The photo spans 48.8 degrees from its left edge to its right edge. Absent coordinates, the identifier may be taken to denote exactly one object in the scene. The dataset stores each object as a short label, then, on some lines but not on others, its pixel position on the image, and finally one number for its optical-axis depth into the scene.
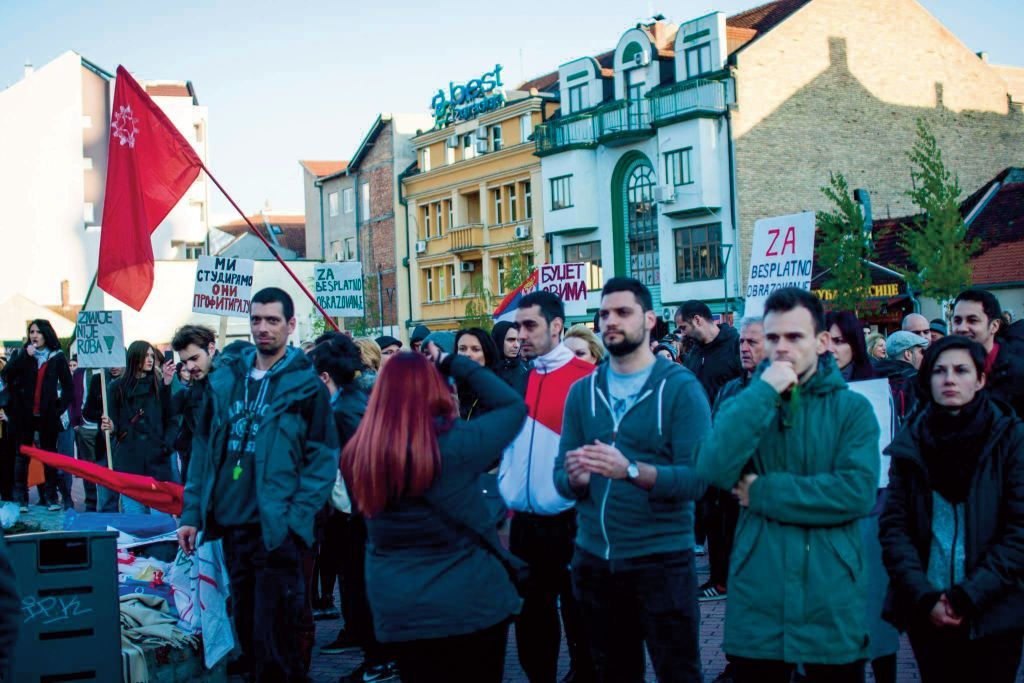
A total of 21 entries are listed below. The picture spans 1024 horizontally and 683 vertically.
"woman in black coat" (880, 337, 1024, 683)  4.10
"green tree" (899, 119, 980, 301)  29.66
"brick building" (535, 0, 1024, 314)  41.12
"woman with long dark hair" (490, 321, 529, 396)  8.13
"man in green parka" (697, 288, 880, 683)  3.87
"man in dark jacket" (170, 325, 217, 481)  8.23
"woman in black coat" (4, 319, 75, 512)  14.23
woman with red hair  4.19
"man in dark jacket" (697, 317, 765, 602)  6.78
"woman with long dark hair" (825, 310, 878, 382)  6.11
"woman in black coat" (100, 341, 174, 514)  10.12
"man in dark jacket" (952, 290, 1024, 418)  6.26
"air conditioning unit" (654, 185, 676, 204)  41.88
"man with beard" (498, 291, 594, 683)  5.92
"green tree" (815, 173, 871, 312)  32.38
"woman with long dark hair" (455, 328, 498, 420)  7.57
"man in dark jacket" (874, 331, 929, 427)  6.87
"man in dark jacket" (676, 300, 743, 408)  9.16
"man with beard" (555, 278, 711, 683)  4.46
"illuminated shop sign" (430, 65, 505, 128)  54.25
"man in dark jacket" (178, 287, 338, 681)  5.61
